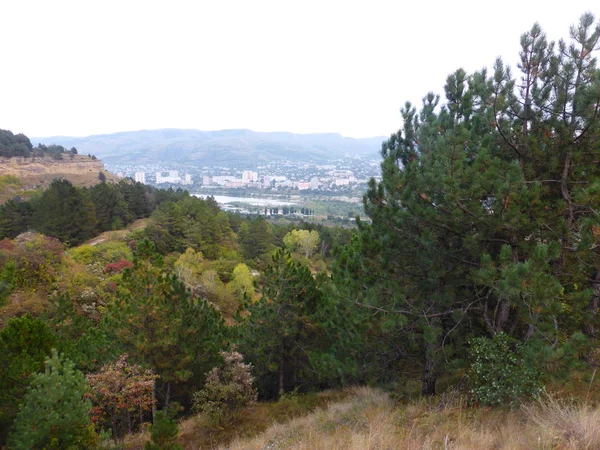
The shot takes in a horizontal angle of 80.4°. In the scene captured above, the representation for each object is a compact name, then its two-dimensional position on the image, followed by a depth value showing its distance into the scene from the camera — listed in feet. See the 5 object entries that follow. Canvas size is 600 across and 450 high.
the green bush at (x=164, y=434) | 20.24
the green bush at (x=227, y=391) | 31.19
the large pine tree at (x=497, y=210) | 14.55
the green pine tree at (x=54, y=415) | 19.11
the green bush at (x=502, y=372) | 14.53
